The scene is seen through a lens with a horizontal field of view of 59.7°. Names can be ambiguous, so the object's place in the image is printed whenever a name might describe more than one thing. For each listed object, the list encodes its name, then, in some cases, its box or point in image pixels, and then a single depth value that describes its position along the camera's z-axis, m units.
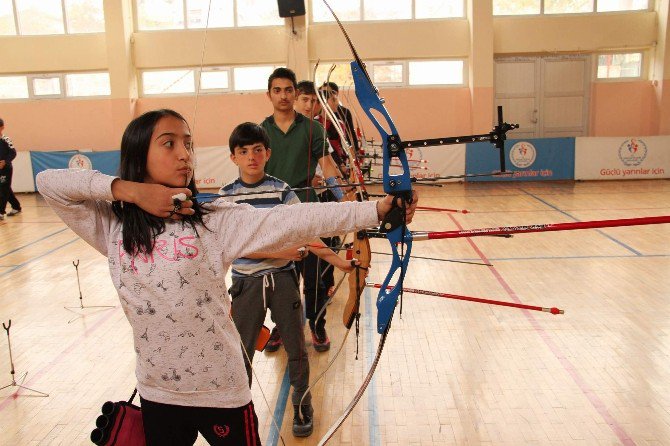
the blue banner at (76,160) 9.95
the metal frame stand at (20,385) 2.81
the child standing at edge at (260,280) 2.21
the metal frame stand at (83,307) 4.12
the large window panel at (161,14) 11.31
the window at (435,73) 11.40
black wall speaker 9.72
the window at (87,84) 11.54
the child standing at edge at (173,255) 1.21
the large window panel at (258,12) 11.20
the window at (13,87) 11.52
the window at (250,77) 11.49
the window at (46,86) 11.49
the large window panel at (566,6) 11.09
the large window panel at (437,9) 11.17
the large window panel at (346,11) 11.16
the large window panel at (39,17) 11.29
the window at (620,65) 11.29
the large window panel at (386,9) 11.22
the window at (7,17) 11.30
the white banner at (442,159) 9.99
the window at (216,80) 11.55
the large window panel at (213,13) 11.20
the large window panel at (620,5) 11.07
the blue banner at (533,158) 10.02
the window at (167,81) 11.52
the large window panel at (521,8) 11.12
